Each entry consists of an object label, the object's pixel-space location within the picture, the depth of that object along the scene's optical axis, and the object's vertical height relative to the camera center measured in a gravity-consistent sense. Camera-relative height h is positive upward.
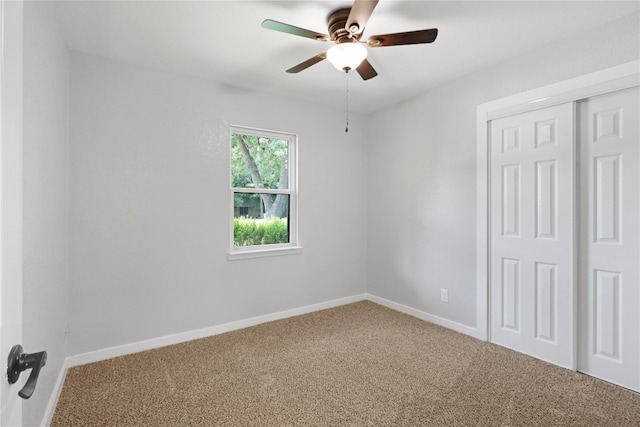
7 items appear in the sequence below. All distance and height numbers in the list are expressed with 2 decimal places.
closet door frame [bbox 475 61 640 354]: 2.27 +0.85
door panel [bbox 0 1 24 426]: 0.60 +0.03
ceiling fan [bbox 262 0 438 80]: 1.86 +1.08
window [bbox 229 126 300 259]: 3.43 +0.20
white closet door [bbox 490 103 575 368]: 2.48 -0.18
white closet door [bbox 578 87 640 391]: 2.18 -0.20
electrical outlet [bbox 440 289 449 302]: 3.34 -0.88
